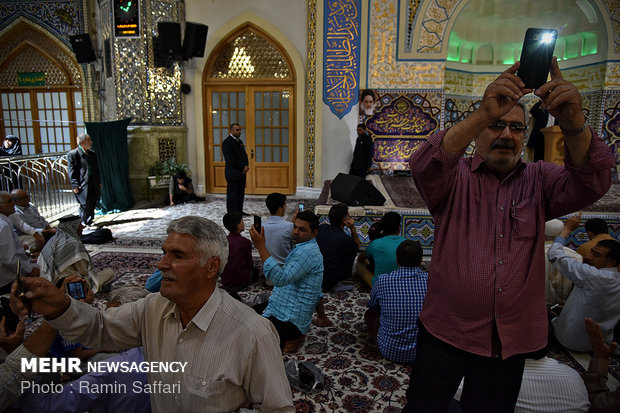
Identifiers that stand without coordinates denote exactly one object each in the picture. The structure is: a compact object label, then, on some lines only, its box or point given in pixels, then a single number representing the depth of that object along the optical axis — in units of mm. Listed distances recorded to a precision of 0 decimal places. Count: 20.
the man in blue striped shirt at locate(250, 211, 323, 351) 2518
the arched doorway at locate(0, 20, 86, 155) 8938
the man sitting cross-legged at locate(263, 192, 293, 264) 3592
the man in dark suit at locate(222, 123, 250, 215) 5918
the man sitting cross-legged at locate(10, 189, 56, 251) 4077
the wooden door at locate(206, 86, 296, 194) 8055
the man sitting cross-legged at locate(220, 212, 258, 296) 3439
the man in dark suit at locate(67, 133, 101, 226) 5625
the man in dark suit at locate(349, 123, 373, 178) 7301
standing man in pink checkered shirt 1268
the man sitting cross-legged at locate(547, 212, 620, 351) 2461
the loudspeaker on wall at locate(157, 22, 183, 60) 6992
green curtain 6785
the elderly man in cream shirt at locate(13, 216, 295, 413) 1167
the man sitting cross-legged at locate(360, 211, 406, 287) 3207
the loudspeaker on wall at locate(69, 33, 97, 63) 7973
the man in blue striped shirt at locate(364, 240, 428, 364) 2387
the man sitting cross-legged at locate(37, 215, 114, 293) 2871
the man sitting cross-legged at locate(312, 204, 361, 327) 3537
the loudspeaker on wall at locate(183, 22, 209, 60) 7236
